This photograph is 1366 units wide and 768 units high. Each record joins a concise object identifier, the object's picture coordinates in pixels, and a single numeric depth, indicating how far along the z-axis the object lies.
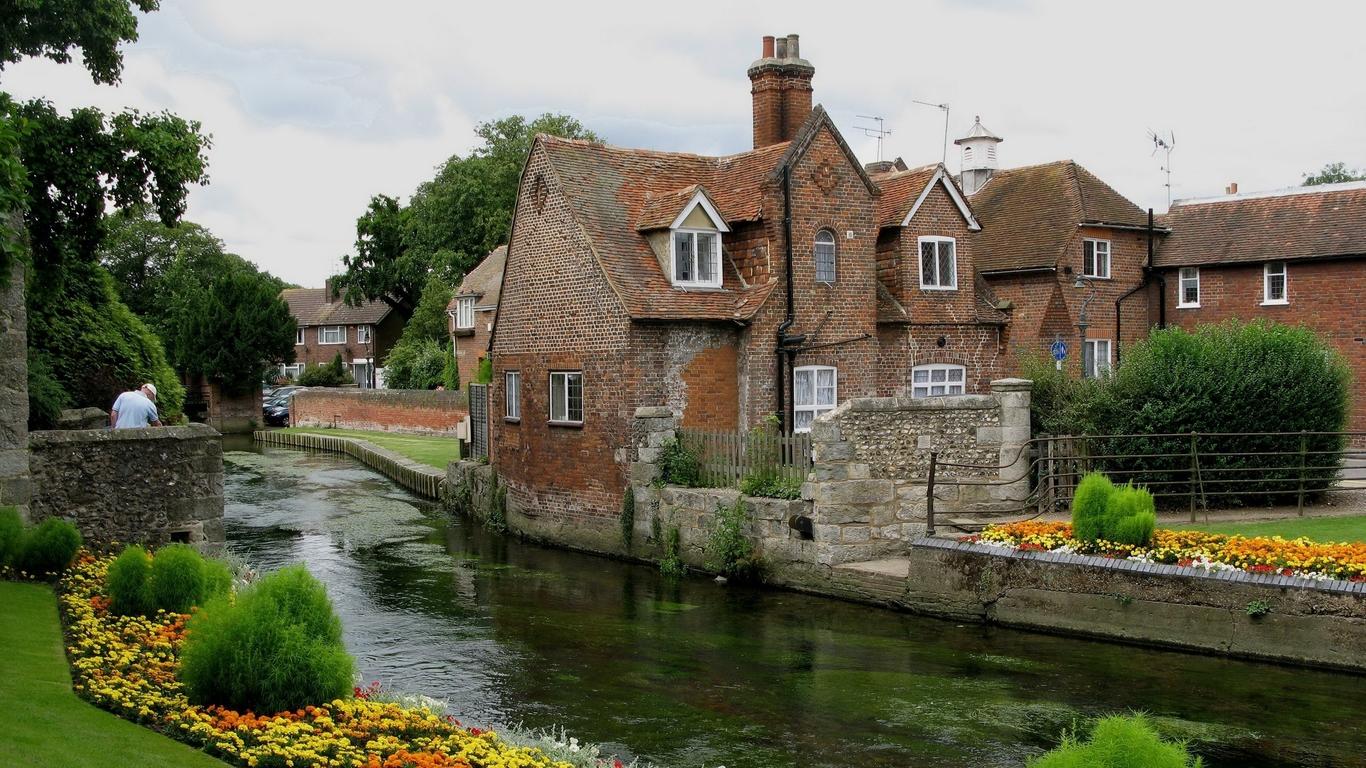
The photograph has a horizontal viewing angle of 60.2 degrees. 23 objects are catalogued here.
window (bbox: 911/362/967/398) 27.95
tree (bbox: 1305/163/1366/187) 89.04
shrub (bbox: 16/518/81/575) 14.02
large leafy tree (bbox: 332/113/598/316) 64.19
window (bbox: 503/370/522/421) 27.11
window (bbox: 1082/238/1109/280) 37.47
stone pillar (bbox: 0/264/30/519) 14.80
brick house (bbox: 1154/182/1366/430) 35.25
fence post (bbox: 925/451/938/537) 18.25
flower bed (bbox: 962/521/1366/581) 14.34
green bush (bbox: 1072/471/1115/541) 16.23
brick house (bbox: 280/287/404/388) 84.25
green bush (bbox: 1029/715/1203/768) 5.67
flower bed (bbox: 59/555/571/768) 8.47
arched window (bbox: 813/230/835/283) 25.77
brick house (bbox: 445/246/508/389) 55.59
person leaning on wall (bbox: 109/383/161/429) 17.86
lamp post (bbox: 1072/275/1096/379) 35.44
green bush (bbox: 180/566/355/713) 9.38
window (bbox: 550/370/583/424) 24.77
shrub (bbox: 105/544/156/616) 12.47
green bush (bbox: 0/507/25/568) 13.94
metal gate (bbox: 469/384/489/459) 31.30
